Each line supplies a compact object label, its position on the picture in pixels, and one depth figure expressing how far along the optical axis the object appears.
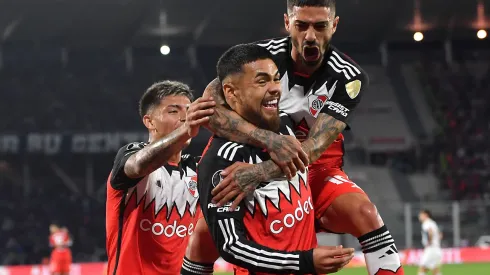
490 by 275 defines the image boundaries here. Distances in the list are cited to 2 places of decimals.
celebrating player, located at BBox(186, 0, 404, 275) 9.87
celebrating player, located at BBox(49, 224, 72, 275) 38.62
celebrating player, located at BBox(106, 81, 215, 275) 11.02
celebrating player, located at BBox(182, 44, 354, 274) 8.28
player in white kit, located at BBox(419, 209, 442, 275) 36.34
